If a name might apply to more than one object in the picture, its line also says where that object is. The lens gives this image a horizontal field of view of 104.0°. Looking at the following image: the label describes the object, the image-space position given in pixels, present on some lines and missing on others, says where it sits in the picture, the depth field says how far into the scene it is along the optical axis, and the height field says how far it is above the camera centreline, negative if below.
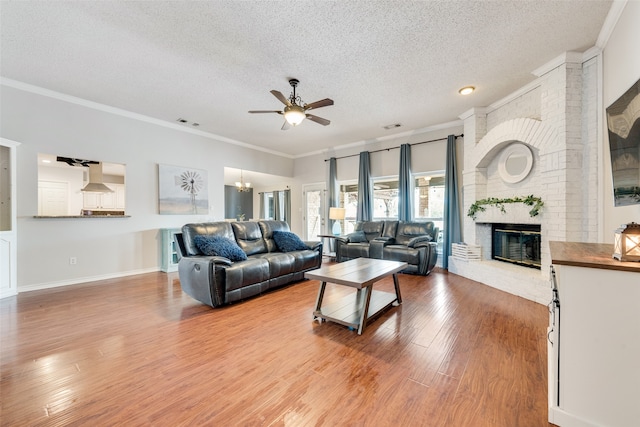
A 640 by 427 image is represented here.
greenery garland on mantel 3.39 +0.16
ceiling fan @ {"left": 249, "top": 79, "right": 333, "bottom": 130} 3.07 +1.28
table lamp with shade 6.44 -0.03
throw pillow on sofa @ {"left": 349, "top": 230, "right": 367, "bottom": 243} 5.82 -0.57
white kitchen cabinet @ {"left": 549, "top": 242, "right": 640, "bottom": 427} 1.17 -0.65
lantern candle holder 1.24 -0.15
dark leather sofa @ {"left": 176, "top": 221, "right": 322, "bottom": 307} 3.00 -0.71
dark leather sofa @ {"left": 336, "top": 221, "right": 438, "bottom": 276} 4.60 -0.64
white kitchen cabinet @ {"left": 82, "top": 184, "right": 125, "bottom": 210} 5.85 +0.31
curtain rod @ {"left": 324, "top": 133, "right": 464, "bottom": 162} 5.05 +1.58
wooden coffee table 2.42 -0.92
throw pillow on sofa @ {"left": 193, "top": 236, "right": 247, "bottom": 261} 3.32 -0.47
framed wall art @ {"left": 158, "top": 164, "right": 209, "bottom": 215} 5.00 +0.46
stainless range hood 4.59 +0.58
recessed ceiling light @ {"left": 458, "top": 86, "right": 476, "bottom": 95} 3.71 +1.86
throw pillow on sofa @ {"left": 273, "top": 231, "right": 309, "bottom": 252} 4.35 -0.51
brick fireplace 2.96 +0.73
